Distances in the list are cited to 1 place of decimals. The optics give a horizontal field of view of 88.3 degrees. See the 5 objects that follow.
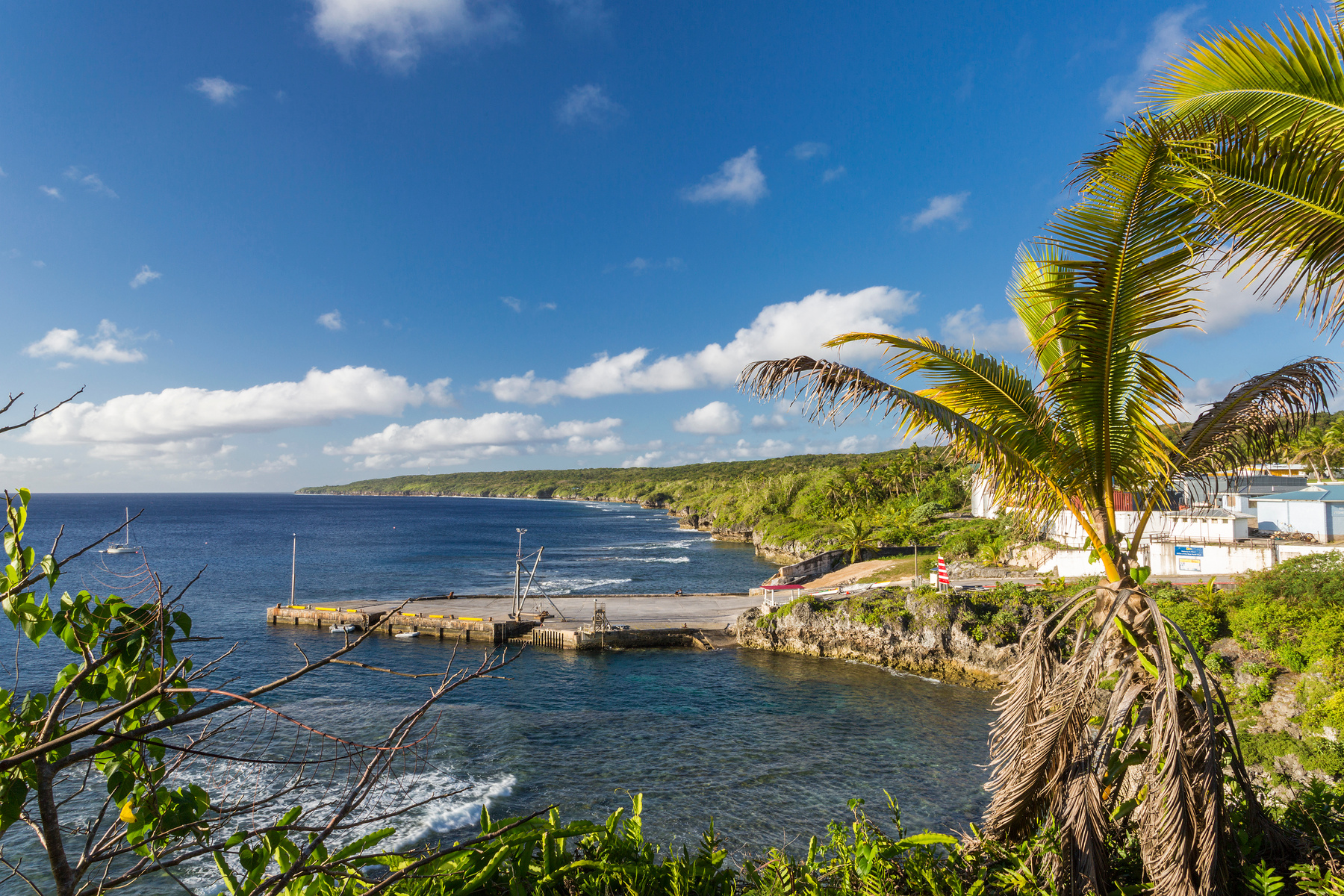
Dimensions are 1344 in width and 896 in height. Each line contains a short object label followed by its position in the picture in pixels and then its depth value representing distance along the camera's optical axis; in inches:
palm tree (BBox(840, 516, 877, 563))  2068.2
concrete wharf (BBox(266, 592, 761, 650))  1280.8
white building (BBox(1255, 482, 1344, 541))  1161.4
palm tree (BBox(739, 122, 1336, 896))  191.9
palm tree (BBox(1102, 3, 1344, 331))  174.7
